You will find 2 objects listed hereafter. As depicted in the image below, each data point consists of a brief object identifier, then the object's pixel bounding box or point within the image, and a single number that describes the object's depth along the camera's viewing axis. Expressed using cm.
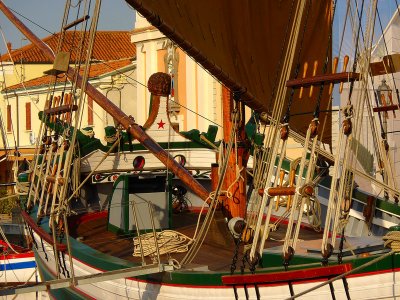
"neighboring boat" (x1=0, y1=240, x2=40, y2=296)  1855
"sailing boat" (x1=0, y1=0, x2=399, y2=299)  1012
